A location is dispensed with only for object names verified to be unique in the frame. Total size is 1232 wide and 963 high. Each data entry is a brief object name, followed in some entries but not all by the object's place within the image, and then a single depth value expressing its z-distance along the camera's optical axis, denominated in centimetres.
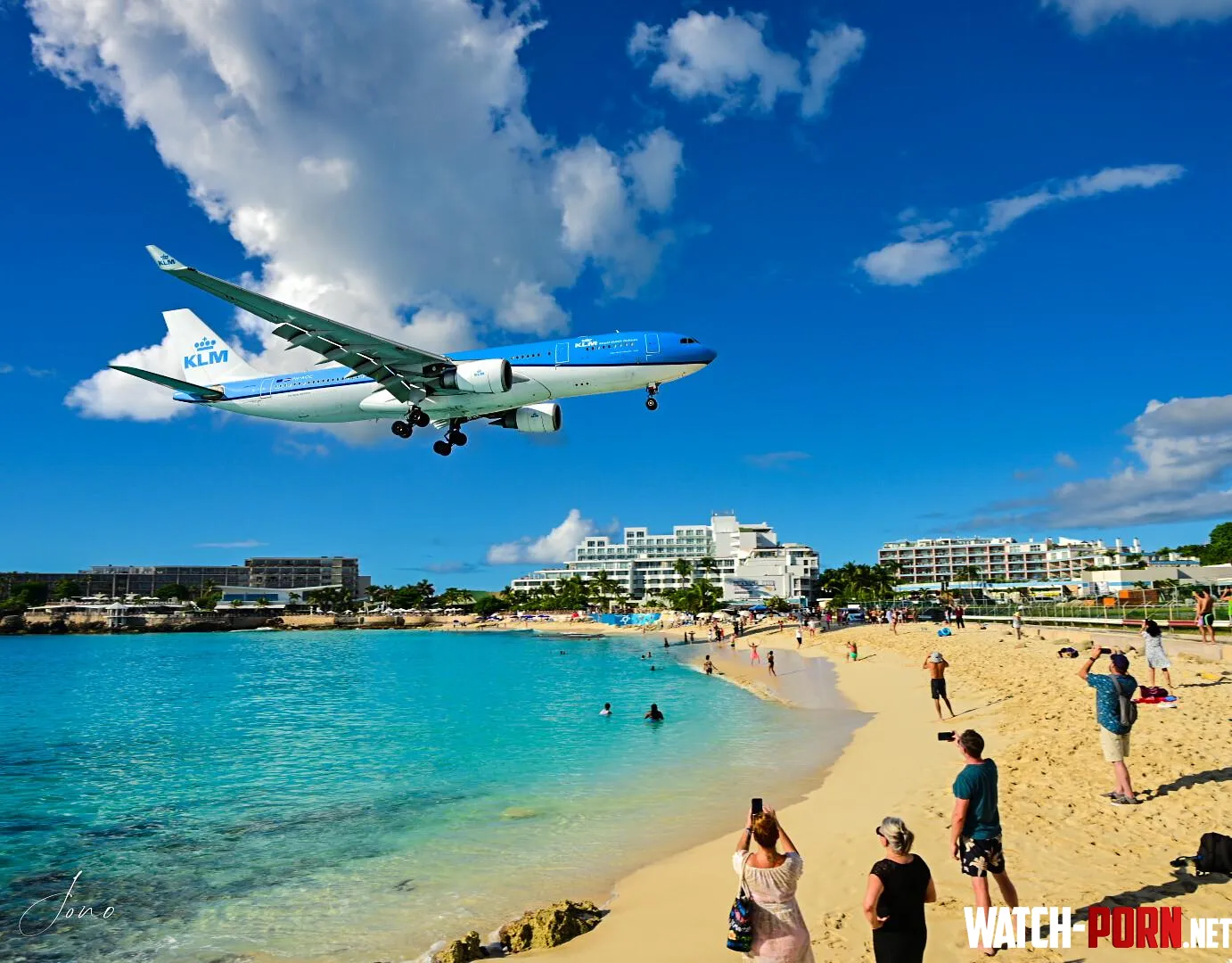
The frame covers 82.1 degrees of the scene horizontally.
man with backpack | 889
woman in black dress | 455
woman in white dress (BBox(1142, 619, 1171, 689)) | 1558
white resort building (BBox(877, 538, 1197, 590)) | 15512
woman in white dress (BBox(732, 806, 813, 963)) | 441
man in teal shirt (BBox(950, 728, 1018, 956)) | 598
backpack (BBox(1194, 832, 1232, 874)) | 710
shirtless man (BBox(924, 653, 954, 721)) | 1859
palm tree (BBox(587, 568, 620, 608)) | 15412
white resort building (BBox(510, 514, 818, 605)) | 13225
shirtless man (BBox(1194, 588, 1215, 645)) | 2573
